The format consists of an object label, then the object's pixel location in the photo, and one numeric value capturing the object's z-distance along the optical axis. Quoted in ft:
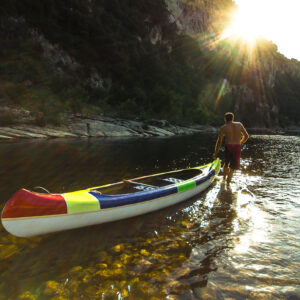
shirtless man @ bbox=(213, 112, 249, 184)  25.30
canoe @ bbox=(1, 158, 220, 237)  11.51
